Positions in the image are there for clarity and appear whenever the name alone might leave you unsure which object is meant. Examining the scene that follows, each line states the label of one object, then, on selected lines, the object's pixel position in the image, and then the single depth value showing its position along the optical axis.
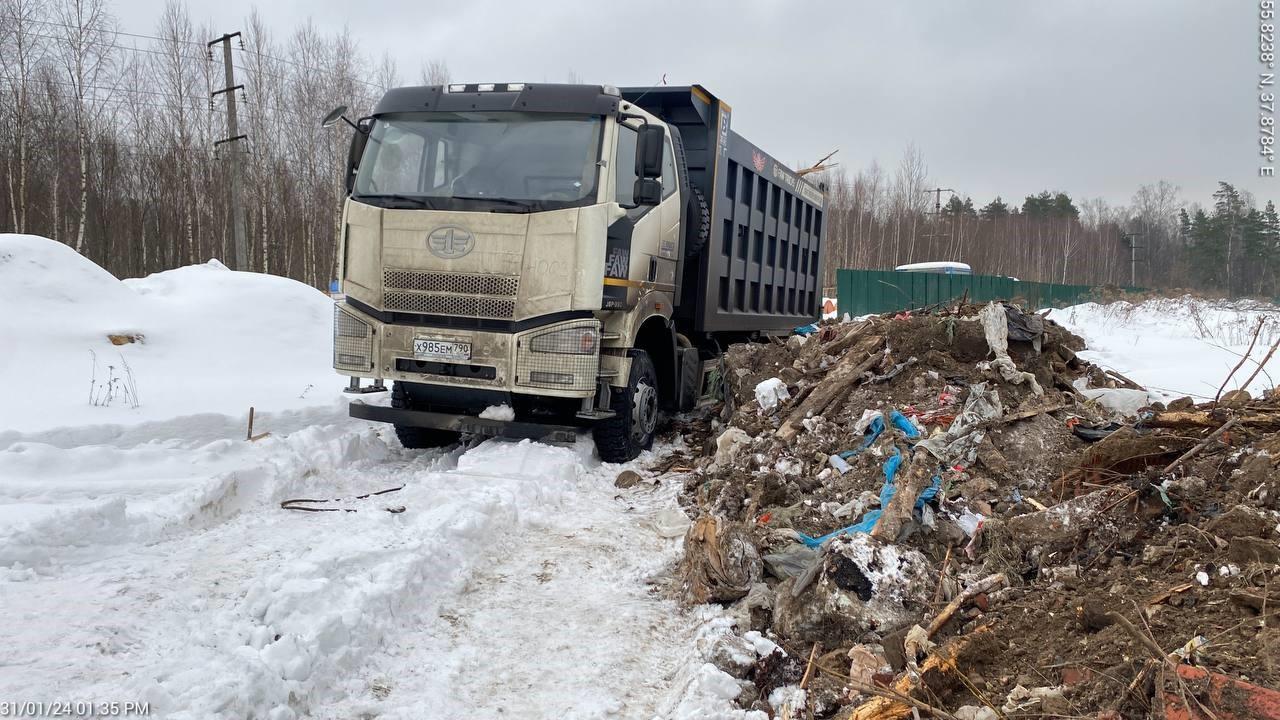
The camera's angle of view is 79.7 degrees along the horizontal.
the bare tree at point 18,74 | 22.45
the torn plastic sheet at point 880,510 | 4.32
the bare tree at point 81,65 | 23.42
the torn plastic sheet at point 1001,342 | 6.25
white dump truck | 5.92
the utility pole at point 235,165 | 21.02
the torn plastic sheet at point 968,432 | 5.07
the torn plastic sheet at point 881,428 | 5.71
